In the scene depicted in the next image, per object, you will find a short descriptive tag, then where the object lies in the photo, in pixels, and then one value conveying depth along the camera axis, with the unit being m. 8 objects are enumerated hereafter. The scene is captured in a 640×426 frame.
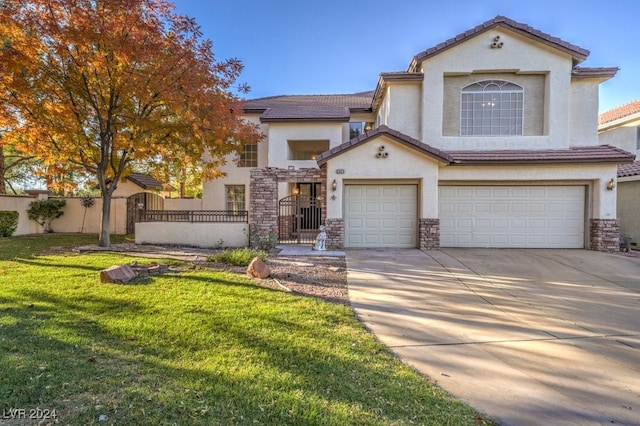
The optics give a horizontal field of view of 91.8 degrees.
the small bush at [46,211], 16.25
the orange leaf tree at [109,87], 9.20
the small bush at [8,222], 14.42
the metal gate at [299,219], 13.12
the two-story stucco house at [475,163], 11.70
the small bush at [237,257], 8.70
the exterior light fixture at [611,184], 11.45
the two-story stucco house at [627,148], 13.45
